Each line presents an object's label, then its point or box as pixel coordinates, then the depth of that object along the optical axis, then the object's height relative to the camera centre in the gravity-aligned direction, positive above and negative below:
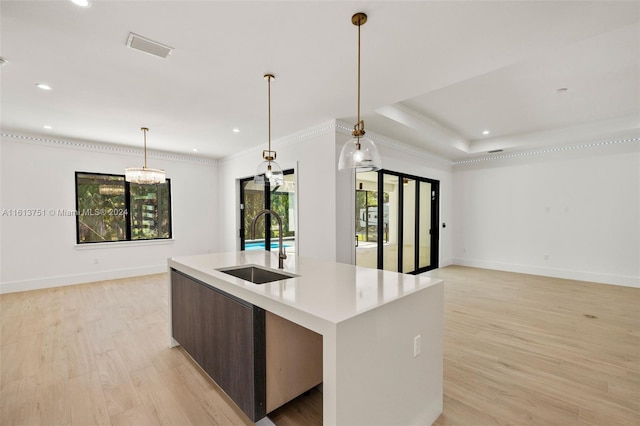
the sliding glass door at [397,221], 4.97 -0.24
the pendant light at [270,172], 2.95 +0.39
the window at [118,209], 5.44 +0.01
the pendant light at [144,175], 4.42 +0.54
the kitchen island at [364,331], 1.27 -0.63
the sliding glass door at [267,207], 5.20 -0.01
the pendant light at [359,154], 2.11 +0.41
